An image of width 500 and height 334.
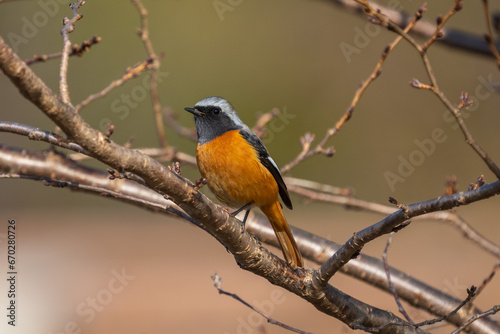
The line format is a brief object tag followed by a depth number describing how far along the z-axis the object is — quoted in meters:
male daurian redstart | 8.48
